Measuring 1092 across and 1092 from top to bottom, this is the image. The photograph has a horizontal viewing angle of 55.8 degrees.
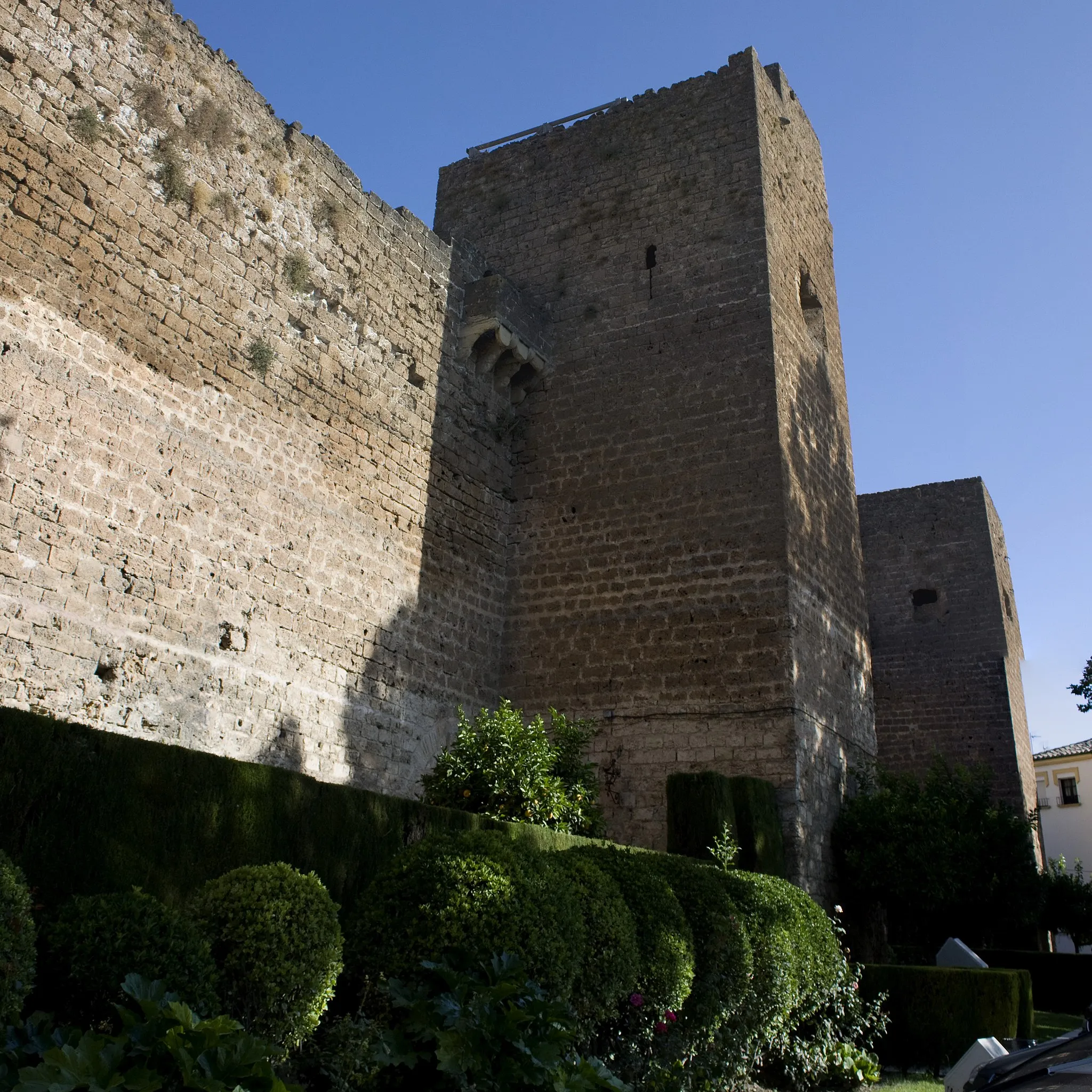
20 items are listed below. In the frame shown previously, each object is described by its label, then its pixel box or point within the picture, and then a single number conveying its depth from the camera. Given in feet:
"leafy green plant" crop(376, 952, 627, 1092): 12.14
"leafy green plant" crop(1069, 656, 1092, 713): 56.18
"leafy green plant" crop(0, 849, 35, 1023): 9.25
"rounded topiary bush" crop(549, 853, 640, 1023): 16.60
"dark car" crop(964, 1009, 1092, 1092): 13.30
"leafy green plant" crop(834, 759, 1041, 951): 36.68
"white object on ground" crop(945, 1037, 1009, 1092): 19.16
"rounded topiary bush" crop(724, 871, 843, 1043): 21.53
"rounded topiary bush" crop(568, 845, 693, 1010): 18.17
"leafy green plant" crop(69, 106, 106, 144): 27.40
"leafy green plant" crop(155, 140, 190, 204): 29.94
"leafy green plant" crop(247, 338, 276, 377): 31.99
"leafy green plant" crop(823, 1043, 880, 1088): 24.75
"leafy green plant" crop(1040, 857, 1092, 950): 62.54
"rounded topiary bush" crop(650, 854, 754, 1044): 19.74
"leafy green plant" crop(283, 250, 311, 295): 34.17
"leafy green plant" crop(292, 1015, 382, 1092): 12.99
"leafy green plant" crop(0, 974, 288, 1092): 8.47
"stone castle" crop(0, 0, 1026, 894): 26.35
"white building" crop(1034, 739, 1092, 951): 120.47
